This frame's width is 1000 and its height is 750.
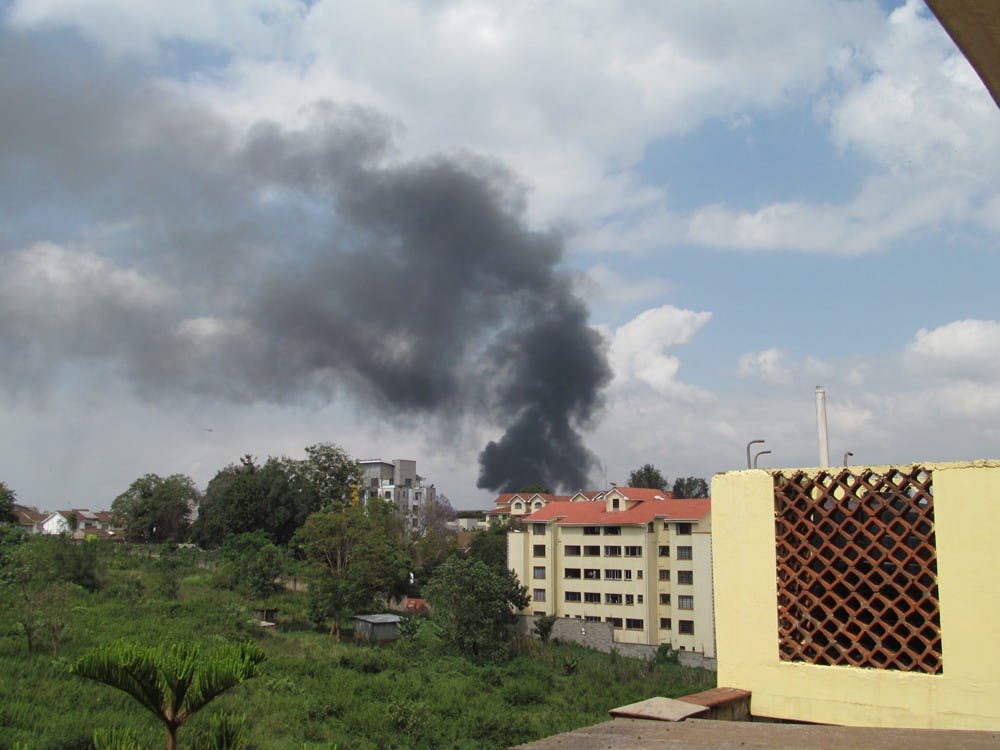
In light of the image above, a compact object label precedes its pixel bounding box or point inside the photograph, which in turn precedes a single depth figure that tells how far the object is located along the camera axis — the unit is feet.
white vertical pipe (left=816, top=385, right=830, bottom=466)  19.77
